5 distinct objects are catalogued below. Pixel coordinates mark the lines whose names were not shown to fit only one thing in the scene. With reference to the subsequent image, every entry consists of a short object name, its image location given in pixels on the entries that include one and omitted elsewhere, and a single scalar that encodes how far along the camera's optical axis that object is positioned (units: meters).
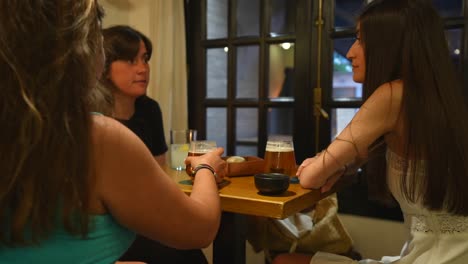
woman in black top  1.91
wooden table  1.05
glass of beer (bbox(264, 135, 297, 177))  1.38
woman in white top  1.07
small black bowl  1.11
